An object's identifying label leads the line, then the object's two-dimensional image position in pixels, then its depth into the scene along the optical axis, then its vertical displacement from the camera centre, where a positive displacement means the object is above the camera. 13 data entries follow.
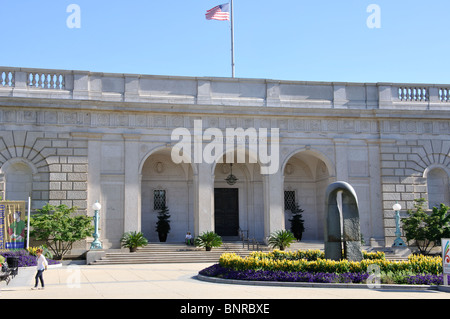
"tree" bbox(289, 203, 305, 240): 31.67 -1.71
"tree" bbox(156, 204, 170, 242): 30.19 -1.69
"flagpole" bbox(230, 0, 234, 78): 32.61 +9.32
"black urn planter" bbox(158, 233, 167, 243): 30.21 -2.27
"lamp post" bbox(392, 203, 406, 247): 26.62 -1.91
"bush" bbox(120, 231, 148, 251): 26.53 -2.18
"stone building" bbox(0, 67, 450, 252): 27.06 +2.53
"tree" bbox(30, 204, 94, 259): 25.09 -1.39
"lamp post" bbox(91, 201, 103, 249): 24.94 -1.60
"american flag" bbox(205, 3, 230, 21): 31.44 +10.59
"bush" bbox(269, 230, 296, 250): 27.58 -2.29
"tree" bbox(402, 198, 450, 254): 27.73 -1.67
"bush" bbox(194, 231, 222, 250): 27.00 -2.25
